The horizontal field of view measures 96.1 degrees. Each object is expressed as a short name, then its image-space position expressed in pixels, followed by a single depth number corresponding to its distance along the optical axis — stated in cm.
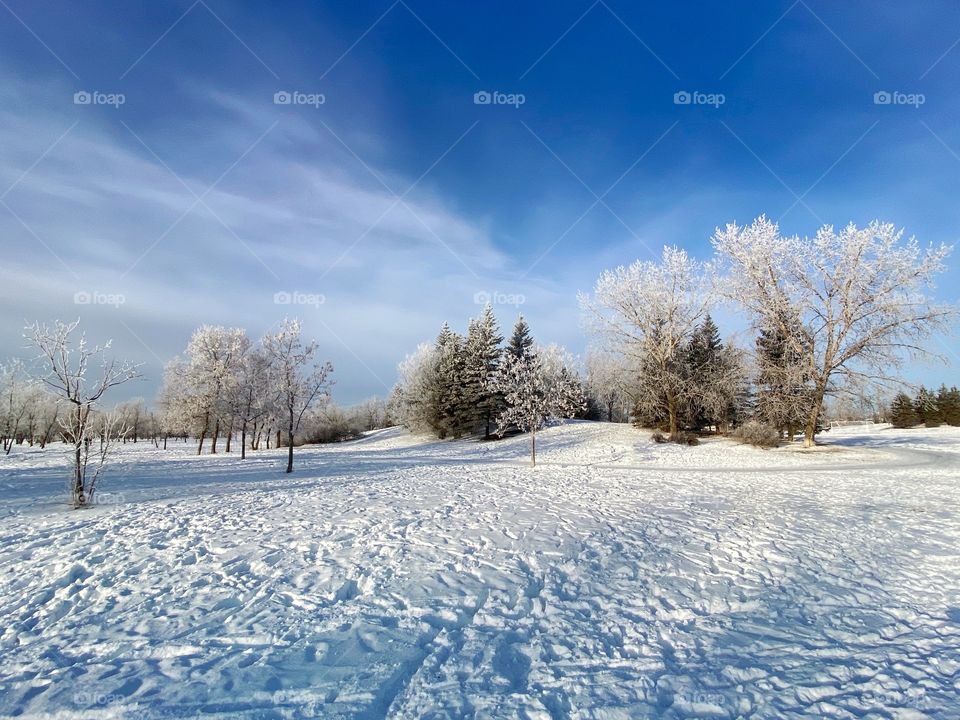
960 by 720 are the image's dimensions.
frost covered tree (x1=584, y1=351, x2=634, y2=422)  3145
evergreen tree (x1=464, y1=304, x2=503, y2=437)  3816
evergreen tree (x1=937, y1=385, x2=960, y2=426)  6278
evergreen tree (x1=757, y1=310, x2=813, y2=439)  2412
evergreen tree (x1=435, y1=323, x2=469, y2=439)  3912
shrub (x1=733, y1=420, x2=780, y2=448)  2656
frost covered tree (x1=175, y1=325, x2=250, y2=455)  3500
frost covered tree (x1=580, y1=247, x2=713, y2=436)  2956
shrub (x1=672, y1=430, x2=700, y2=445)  2856
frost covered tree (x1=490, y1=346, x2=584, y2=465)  2167
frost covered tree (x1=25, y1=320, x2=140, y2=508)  1069
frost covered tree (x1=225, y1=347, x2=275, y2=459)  3122
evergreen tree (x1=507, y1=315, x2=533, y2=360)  4106
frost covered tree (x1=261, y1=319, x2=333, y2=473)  2011
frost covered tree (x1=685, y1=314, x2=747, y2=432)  2708
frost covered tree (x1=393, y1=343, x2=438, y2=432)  4000
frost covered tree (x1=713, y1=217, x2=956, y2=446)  2288
